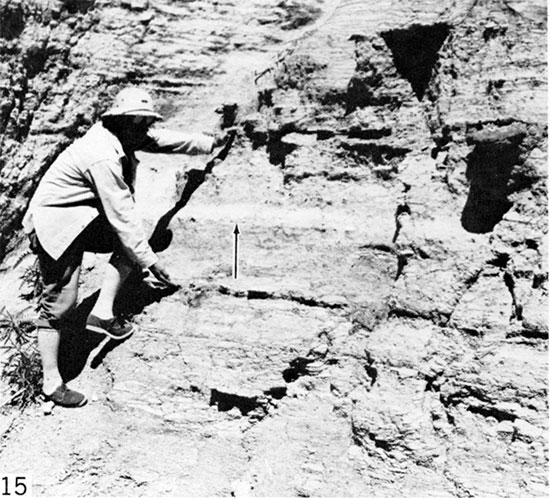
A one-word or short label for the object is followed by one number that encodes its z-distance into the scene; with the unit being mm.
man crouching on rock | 4465
